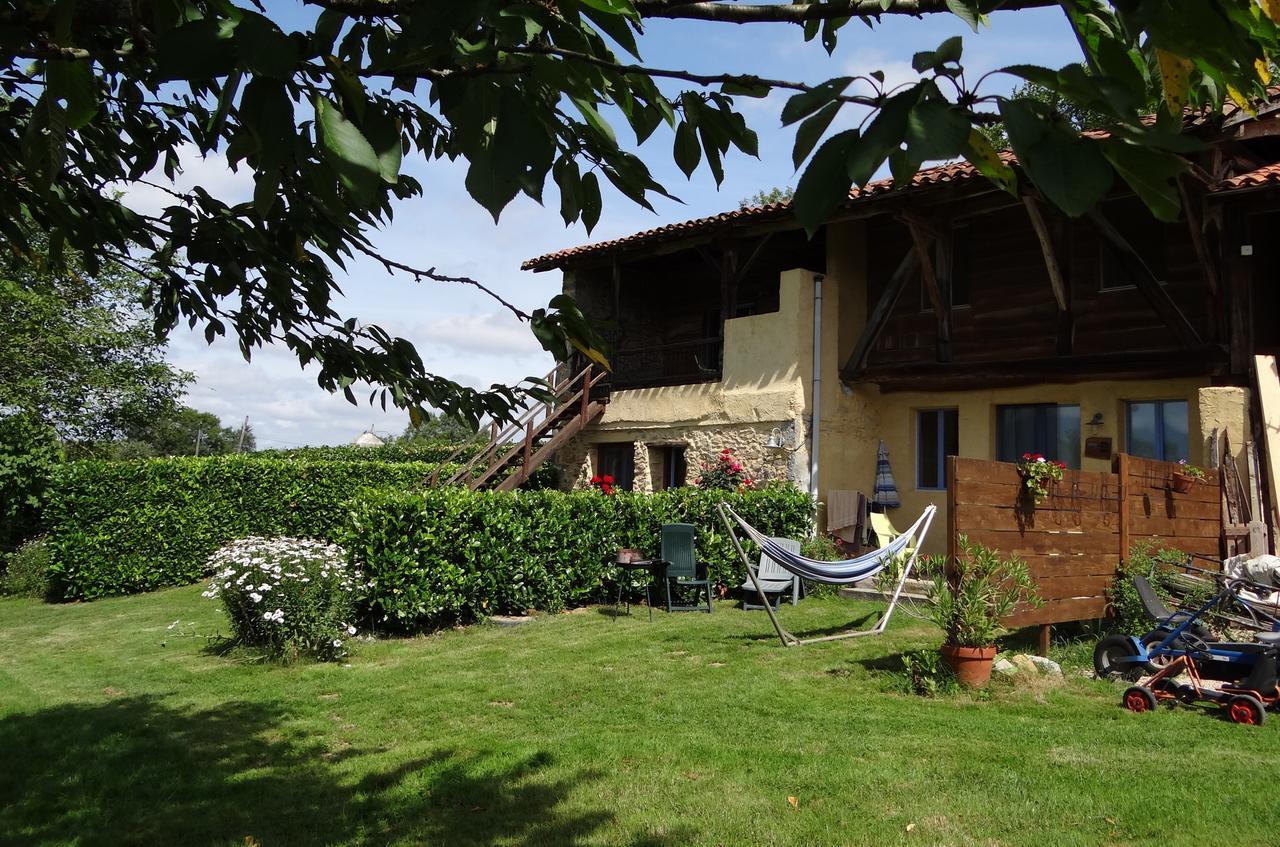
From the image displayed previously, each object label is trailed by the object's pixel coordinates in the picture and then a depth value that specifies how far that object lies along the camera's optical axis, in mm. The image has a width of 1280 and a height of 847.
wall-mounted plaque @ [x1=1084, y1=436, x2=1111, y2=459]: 11461
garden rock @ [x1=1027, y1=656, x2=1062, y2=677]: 6805
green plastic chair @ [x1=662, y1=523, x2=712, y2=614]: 10898
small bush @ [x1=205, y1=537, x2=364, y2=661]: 8391
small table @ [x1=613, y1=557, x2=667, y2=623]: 10633
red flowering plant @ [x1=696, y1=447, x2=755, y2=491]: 13750
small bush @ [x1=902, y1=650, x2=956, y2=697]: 6445
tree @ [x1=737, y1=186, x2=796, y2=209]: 28817
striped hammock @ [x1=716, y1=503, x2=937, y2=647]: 8156
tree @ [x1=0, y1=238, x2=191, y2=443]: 20534
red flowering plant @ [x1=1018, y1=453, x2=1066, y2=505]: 7238
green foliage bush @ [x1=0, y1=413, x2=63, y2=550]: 14148
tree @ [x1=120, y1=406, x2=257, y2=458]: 52306
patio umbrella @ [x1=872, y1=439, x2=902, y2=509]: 13680
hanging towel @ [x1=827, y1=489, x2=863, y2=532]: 13344
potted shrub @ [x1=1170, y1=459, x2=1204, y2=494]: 8820
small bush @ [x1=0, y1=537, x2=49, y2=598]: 14523
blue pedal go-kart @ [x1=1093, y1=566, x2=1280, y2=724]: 5770
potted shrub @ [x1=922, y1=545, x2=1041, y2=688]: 6445
